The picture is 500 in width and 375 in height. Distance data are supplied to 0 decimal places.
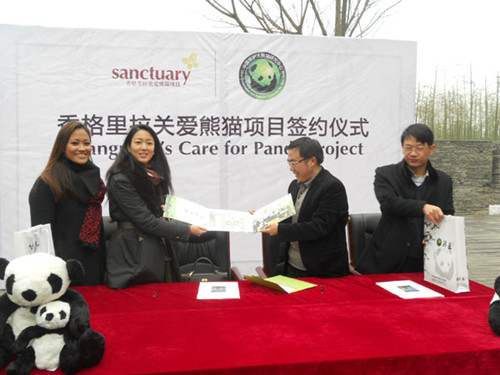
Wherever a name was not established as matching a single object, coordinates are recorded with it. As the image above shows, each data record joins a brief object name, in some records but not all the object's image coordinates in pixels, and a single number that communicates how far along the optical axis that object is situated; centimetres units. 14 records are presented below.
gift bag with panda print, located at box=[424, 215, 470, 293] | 158
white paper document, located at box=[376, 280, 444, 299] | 160
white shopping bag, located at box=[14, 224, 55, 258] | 141
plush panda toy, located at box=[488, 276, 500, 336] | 118
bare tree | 650
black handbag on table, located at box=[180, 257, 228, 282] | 222
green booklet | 164
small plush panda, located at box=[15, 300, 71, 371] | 97
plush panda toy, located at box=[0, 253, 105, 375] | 95
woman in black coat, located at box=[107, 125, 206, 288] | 179
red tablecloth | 105
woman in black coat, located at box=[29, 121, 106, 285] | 197
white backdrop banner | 325
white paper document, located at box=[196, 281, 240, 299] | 159
